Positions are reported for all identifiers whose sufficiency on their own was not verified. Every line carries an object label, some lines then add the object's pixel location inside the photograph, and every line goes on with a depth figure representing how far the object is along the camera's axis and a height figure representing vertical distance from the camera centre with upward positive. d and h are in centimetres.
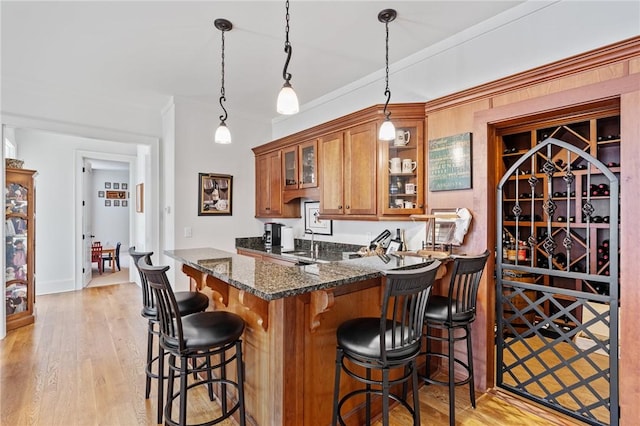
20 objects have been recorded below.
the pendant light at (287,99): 188 +67
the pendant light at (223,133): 260 +69
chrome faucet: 388 -43
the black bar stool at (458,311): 201 -68
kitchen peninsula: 162 -63
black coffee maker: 449 -32
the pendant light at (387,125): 243 +68
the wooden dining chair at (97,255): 705 -96
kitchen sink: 346 -52
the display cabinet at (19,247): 378 -44
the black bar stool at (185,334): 165 -67
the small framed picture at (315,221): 409 -12
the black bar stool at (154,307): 205 -67
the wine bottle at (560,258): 328 -48
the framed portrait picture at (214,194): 425 +25
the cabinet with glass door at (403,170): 289 +39
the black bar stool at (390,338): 149 -65
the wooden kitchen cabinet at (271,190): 432 +32
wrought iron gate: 194 -55
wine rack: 285 +13
